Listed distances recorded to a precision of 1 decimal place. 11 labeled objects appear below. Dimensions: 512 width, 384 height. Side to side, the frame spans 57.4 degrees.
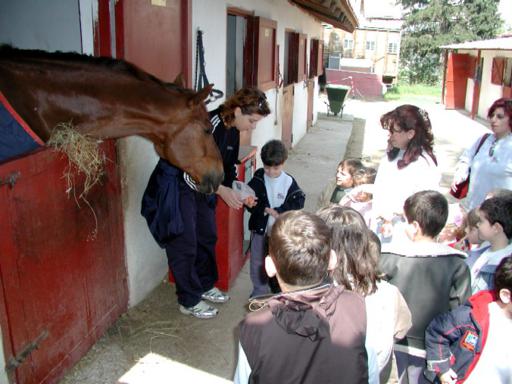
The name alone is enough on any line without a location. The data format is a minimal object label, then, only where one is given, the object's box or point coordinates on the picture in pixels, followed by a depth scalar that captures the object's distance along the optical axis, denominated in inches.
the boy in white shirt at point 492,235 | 88.7
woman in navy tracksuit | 113.7
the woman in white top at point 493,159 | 125.2
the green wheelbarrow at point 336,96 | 594.2
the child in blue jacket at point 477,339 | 68.4
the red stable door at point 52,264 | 82.5
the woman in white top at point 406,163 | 109.0
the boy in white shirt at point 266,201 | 126.4
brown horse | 88.3
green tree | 1339.8
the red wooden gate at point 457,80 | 786.2
